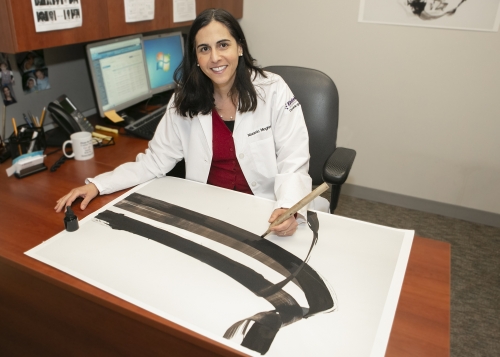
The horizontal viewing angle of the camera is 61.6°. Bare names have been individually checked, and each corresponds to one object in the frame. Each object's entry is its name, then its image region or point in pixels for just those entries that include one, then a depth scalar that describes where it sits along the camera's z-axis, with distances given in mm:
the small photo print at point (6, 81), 1507
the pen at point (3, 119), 1542
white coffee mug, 1466
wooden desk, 794
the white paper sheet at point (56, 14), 1245
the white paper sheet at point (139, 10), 1599
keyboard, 1688
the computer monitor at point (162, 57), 2041
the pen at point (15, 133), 1445
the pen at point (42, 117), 1567
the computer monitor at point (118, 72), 1721
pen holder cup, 1444
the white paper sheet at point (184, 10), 1878
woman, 1312
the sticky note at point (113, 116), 1771
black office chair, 1497
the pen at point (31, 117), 1573
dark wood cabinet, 1192
